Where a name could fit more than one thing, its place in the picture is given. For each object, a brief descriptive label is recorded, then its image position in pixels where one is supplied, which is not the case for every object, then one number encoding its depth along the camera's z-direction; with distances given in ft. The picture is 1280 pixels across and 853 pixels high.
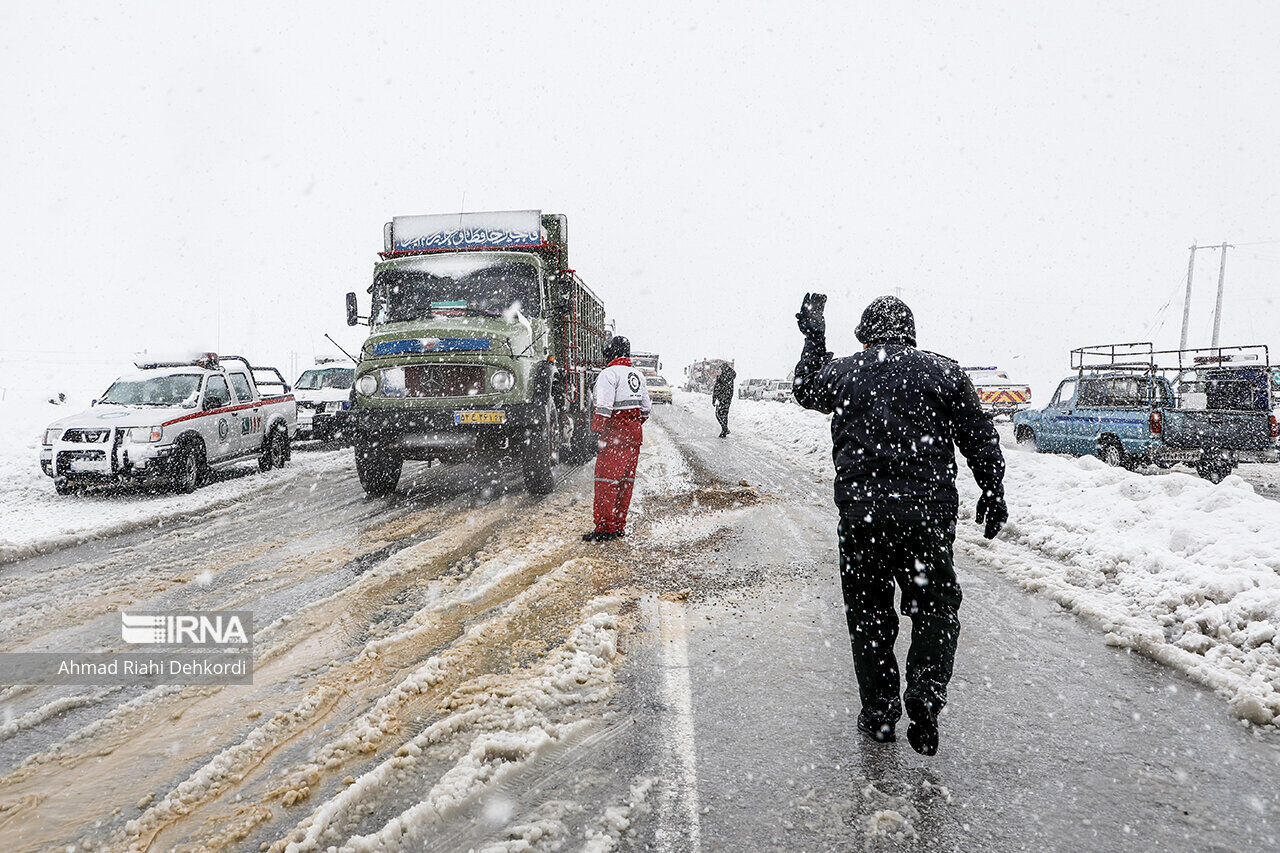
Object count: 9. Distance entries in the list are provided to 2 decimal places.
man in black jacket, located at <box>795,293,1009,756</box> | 9.14
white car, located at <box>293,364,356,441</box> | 49.73
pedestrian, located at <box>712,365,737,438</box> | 60.39
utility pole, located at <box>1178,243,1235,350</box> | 128.14
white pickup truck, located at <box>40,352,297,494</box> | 27.45
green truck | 26.68
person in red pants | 21.31
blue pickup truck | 32.58
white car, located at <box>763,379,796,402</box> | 141.28
